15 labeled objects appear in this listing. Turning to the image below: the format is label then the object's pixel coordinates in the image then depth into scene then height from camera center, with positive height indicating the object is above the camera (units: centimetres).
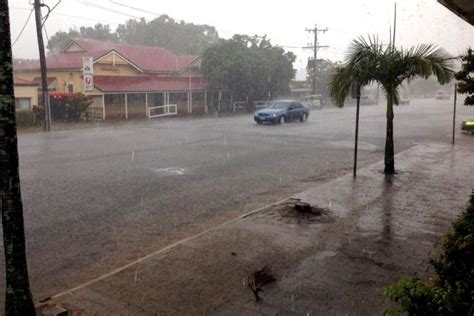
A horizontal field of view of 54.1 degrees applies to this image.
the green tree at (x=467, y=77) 677 +30
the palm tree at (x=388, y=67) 1162 +75
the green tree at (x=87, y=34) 7194 +1000
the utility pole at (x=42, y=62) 2478 +197
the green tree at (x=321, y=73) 6700 +356
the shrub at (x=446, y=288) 268 -121
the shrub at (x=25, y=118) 2781 -114
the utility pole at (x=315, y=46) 5865 +657
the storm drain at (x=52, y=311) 456 -210
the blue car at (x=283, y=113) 3061 -103
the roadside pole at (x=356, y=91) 1155 +16
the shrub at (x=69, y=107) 3231 -59
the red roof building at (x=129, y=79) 3603 +165
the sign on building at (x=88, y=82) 3234 +114
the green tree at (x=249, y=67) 4388 +296
